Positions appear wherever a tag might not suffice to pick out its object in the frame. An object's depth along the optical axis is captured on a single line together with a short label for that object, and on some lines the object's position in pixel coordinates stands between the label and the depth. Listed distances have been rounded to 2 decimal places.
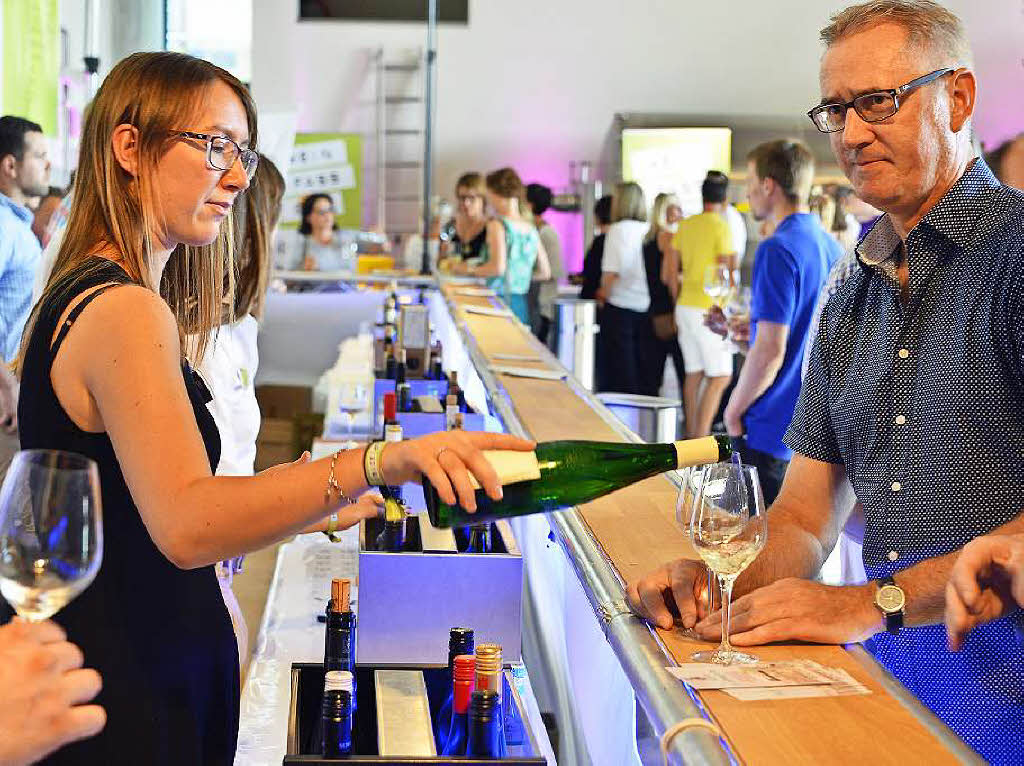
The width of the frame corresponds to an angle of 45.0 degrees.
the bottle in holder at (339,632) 1.50
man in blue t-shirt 4.22
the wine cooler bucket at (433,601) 1.84
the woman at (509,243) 7.45
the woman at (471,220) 7.93
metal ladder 13.75
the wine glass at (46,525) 0.97
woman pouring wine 1.21
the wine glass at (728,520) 1.28
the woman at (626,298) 8.11
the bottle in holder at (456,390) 3.46
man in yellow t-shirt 7.14
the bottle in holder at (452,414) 2.90
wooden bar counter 1.01
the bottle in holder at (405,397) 3.39
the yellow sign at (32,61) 6.72
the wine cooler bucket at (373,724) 1.28
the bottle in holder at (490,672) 1.30
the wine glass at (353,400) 4.40
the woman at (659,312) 8.30
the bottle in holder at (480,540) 1.98
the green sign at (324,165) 12.84
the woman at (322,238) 8.87
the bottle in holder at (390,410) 2.89
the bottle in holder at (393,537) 1.93
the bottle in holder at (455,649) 1.47
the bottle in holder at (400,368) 3.82
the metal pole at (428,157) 7.17
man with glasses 1.55
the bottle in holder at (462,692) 1.35
